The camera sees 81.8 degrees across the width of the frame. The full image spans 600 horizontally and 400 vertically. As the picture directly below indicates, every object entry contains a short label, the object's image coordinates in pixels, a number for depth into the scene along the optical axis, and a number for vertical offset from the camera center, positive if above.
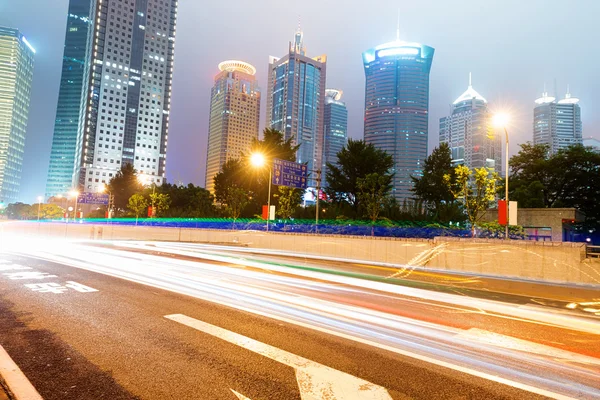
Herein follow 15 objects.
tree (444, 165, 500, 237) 20.34 +2.51
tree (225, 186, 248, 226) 45.16 +2.61
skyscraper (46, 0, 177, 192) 160.25 +60.71
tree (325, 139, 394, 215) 43.34 +7.38
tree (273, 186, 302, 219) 37.48 +2.23
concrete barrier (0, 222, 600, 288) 14.49 -1.31
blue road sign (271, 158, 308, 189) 29.16 +4.25
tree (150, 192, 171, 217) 61.72 +2.43
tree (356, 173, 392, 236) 29.50 +2.71
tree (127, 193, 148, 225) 64.50 +2.57
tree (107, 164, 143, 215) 92.75 +8.03
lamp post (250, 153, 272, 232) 29.56 +5.56
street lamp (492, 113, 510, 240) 19.44 +6.30
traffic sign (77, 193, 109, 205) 70.31 +3.41
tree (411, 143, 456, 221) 46.75 +6.69
